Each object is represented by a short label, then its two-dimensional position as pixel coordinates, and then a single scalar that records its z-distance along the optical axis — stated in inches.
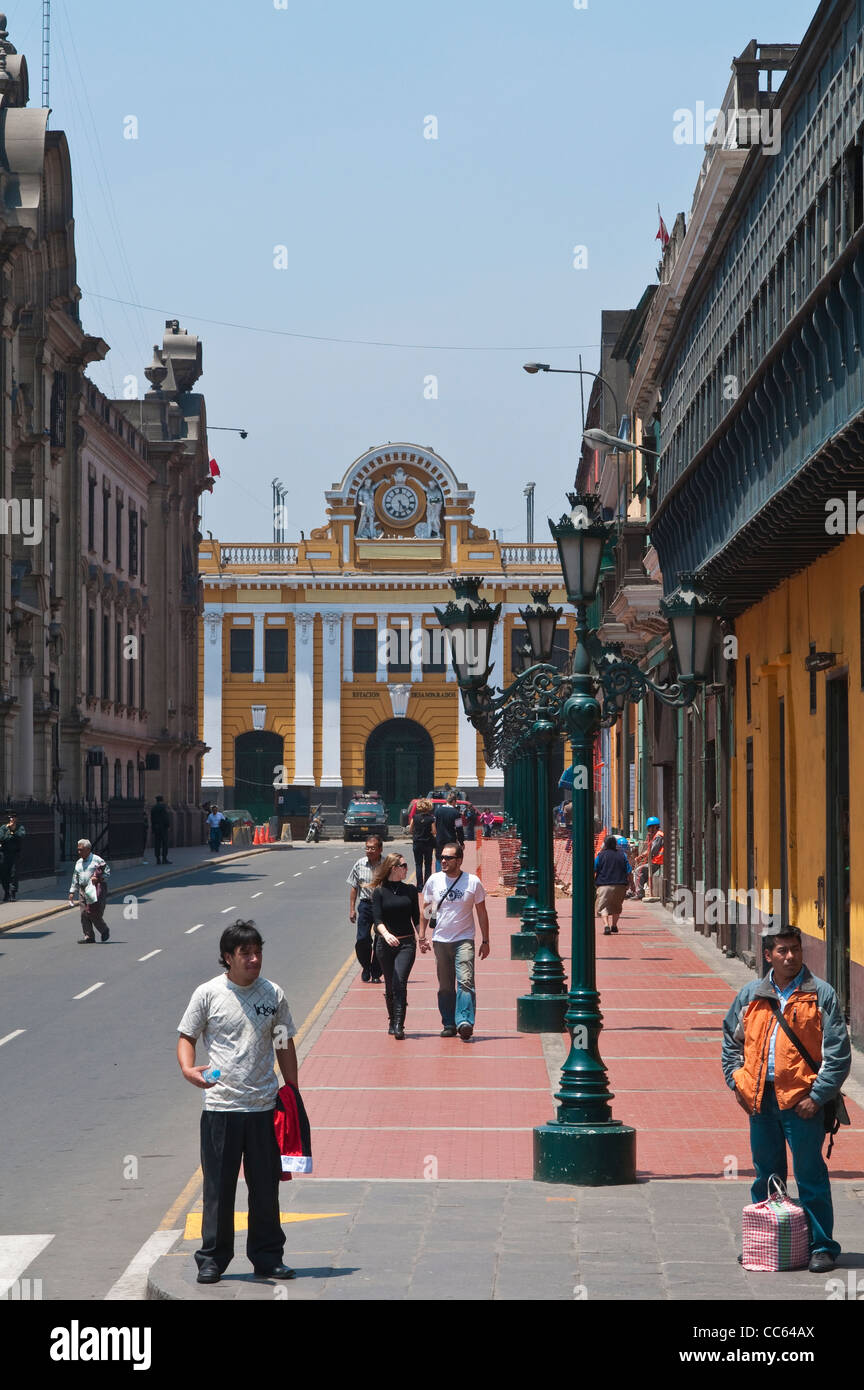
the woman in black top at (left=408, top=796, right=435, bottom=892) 1424.7
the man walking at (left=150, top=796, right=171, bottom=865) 2079.2
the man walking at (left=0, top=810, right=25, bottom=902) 1425.9
